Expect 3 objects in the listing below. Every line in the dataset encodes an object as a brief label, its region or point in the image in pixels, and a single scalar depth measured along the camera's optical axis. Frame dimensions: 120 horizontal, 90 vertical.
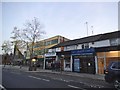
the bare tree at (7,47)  31.63
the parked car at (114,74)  5.51
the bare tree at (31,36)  18.68
